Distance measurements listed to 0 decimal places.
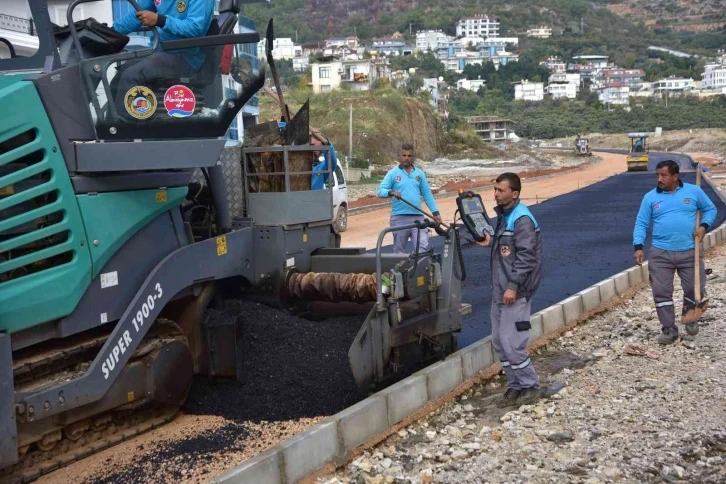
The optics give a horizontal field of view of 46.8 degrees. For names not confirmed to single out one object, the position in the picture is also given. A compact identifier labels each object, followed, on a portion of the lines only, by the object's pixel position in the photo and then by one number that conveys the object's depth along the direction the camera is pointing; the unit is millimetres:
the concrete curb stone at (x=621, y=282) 10891
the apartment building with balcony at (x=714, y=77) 164238
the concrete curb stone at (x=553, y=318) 8797
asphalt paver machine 4855
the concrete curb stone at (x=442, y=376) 6578
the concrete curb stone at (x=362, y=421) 5496
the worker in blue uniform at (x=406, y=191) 9367
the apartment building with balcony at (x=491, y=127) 107125
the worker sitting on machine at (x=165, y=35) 5332
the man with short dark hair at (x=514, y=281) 6422
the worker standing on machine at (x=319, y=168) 7257
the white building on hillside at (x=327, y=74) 82250
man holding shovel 8219
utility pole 40388
